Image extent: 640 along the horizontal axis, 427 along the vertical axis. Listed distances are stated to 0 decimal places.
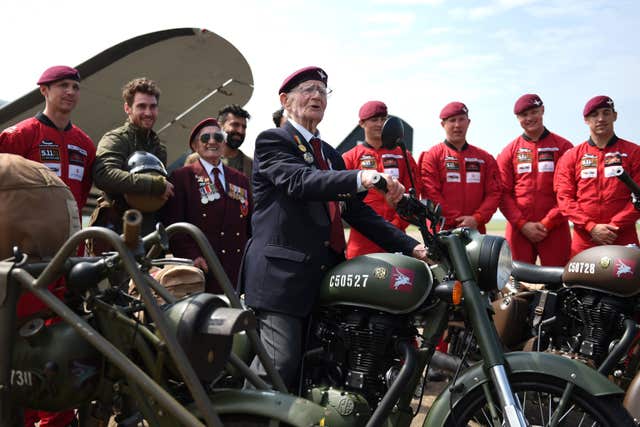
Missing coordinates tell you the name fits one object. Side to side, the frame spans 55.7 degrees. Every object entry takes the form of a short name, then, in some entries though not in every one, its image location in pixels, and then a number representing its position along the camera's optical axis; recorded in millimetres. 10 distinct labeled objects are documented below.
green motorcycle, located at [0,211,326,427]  1735
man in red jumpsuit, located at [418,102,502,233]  5391
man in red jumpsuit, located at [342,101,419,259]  5281
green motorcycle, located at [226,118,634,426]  2213
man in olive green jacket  3742
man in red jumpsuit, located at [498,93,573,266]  5336
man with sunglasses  4098
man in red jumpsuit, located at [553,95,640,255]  4965
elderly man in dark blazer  2475
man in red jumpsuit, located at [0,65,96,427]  3861
